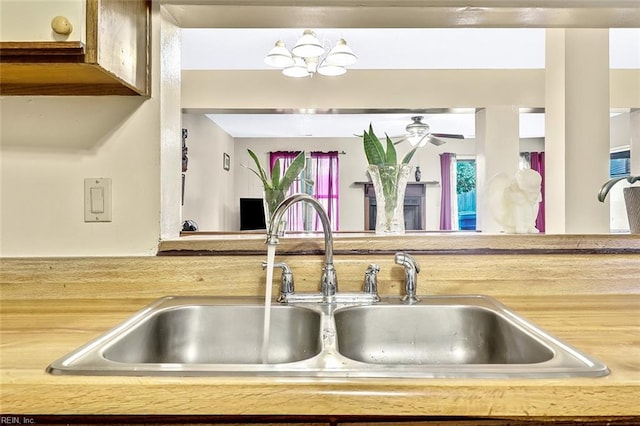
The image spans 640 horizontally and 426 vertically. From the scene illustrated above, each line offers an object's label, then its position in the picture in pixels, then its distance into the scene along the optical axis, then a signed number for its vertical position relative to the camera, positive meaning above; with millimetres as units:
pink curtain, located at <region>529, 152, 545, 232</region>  7023 +914
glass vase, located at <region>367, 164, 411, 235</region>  1121 +55
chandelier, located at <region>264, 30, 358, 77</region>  2480 +1010
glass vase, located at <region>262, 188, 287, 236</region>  1196 +46
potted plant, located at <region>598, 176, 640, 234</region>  1146 +41
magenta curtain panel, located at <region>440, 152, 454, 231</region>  7066 +446
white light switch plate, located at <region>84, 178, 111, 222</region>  1024 +33
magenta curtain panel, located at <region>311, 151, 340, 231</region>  6984 +632
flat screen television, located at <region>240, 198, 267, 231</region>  6457 -1
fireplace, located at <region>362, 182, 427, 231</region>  7070 +140
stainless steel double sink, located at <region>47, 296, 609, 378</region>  860 -248
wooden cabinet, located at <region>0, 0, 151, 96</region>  768 +299
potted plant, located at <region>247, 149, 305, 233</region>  1180 +85
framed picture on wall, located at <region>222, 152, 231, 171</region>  6215 +794
